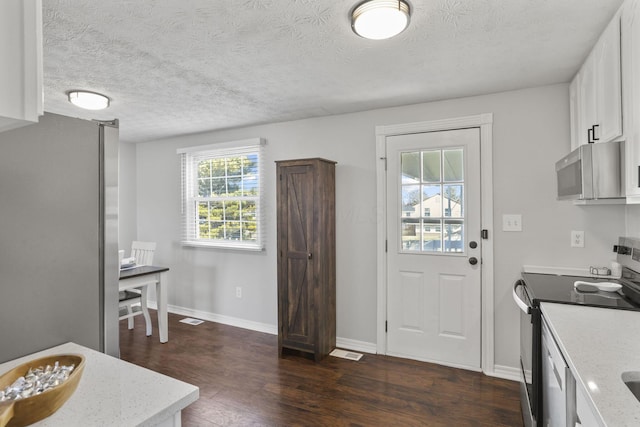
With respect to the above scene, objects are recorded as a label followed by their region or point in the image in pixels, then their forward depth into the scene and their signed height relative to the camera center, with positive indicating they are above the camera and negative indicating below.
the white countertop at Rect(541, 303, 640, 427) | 0.93 -0.49
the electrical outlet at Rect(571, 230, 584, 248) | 2.63 -0.20
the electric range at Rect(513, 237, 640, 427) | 1.82 -0.46
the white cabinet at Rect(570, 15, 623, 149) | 1.73 +0.66
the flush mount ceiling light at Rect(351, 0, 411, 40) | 1.61 +0.91
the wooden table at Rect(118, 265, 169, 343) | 3.51 -0.67
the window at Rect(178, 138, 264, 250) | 4.12 +0.24
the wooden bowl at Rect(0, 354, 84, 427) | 0.79 -0.43
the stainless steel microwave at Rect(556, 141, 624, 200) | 1.70 +0.19
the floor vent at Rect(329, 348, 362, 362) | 3.29 -1.31
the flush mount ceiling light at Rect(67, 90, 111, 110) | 2.84 +0.94
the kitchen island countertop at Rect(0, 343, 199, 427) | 0.87 -0.49
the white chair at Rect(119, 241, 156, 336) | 3.57 -0.82
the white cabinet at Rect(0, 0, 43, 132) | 0.50 +0.22
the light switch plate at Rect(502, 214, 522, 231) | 2.84 -0.08
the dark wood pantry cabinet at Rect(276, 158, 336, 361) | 3.26 -0.39
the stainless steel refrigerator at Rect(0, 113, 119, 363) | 1.21 -0.08
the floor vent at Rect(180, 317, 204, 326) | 4.29 -1.29
